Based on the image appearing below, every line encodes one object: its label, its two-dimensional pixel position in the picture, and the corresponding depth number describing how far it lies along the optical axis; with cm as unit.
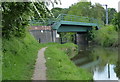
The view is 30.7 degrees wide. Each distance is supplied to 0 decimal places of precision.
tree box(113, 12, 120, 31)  3122
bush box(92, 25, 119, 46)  3469
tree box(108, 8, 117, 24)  6470
